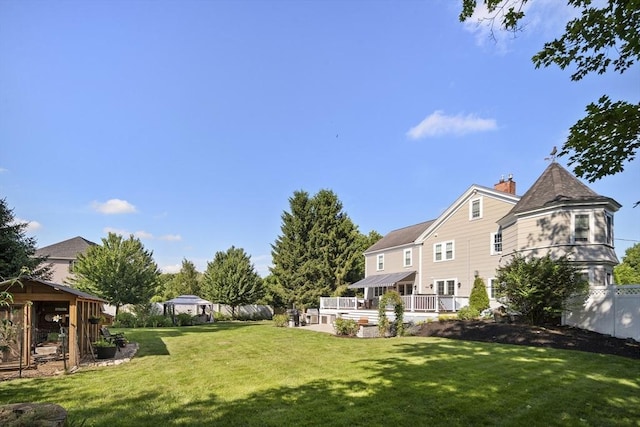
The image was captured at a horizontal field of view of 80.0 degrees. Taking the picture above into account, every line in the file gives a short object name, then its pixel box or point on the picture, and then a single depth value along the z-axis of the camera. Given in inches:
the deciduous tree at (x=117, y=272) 1107.9
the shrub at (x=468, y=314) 763.4
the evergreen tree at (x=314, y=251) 1460.4
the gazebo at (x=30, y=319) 416.5
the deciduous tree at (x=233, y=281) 1477.6
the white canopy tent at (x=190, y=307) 1192.2
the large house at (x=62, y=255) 1617.9
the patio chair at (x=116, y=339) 558.3
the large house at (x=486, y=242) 693.3
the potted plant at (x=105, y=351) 489.0
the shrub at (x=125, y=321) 1093.1
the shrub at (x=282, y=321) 1051.9
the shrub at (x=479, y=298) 800.9
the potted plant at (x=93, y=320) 525.3
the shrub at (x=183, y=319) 1160.8
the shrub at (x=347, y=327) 732.7
